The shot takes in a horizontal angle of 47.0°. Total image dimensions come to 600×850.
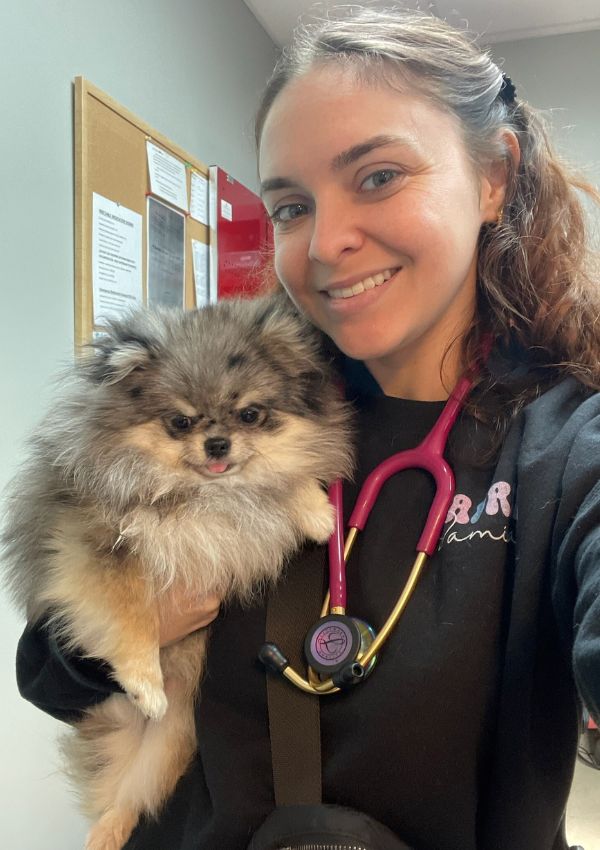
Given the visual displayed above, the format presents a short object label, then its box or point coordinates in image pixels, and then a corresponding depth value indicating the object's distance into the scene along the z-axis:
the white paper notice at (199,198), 2.89
